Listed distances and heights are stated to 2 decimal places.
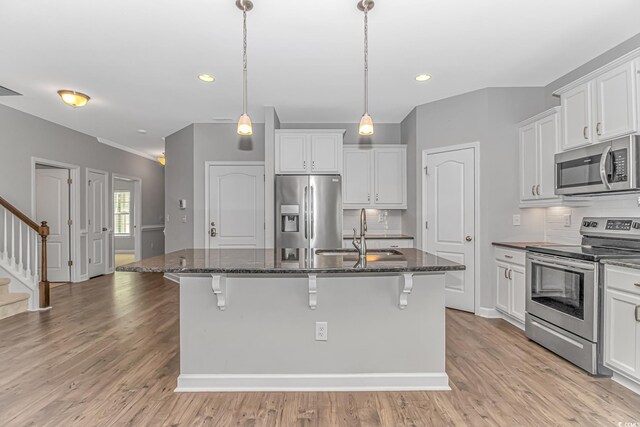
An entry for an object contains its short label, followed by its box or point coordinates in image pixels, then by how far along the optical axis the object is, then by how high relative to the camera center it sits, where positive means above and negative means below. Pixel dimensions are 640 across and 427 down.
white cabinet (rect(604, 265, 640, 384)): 2.18 -0.75
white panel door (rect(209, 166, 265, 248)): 5.30 +0.11
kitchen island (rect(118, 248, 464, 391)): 2.31 -0.84
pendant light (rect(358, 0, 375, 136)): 2.33 +0.75
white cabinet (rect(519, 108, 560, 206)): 3.31 +0.58
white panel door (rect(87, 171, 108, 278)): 6.11 -0.14
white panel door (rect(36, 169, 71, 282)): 5.57 +0.03
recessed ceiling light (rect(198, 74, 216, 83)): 3.53 +1.46
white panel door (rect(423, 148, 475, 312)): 3.98 -0.05
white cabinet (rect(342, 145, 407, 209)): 4.97 +0.53
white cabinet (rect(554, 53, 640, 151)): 2.49 +0.87
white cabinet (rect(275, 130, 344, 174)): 4.64 +0.85
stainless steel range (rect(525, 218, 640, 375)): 2.44 -0.63
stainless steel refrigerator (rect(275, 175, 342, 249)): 4.46 -0.01
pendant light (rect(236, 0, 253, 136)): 2.38 +0.72
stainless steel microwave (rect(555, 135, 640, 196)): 2.47 +0.36
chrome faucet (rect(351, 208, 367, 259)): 2.30 -0.20
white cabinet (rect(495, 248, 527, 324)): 3.36 -0.75
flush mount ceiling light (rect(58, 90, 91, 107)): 3.90 +1.38
